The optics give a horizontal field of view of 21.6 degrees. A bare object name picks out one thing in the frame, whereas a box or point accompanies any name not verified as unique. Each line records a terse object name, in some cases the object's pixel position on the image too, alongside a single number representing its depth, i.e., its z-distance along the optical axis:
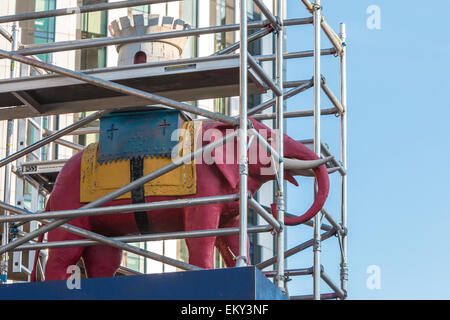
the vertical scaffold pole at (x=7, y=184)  12.73
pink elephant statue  11.24
